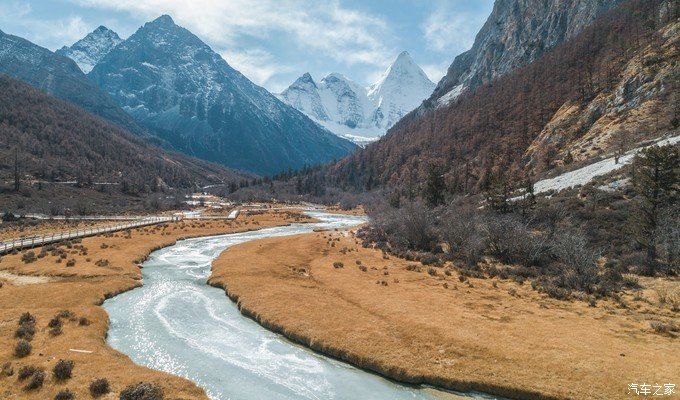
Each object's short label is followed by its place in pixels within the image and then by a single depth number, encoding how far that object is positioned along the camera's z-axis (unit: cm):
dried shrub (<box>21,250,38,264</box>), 5181
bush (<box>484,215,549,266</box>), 4991
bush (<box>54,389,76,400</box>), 1947
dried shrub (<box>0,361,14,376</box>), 2158
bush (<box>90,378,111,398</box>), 2029
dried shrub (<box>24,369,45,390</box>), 2041
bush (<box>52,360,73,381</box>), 2162
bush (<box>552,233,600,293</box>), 3975
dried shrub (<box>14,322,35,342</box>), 2640
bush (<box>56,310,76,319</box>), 3053
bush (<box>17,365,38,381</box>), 2122
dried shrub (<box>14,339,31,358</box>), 2402
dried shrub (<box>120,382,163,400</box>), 1981
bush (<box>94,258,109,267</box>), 5024
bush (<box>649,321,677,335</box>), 2832
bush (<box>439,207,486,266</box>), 5425
